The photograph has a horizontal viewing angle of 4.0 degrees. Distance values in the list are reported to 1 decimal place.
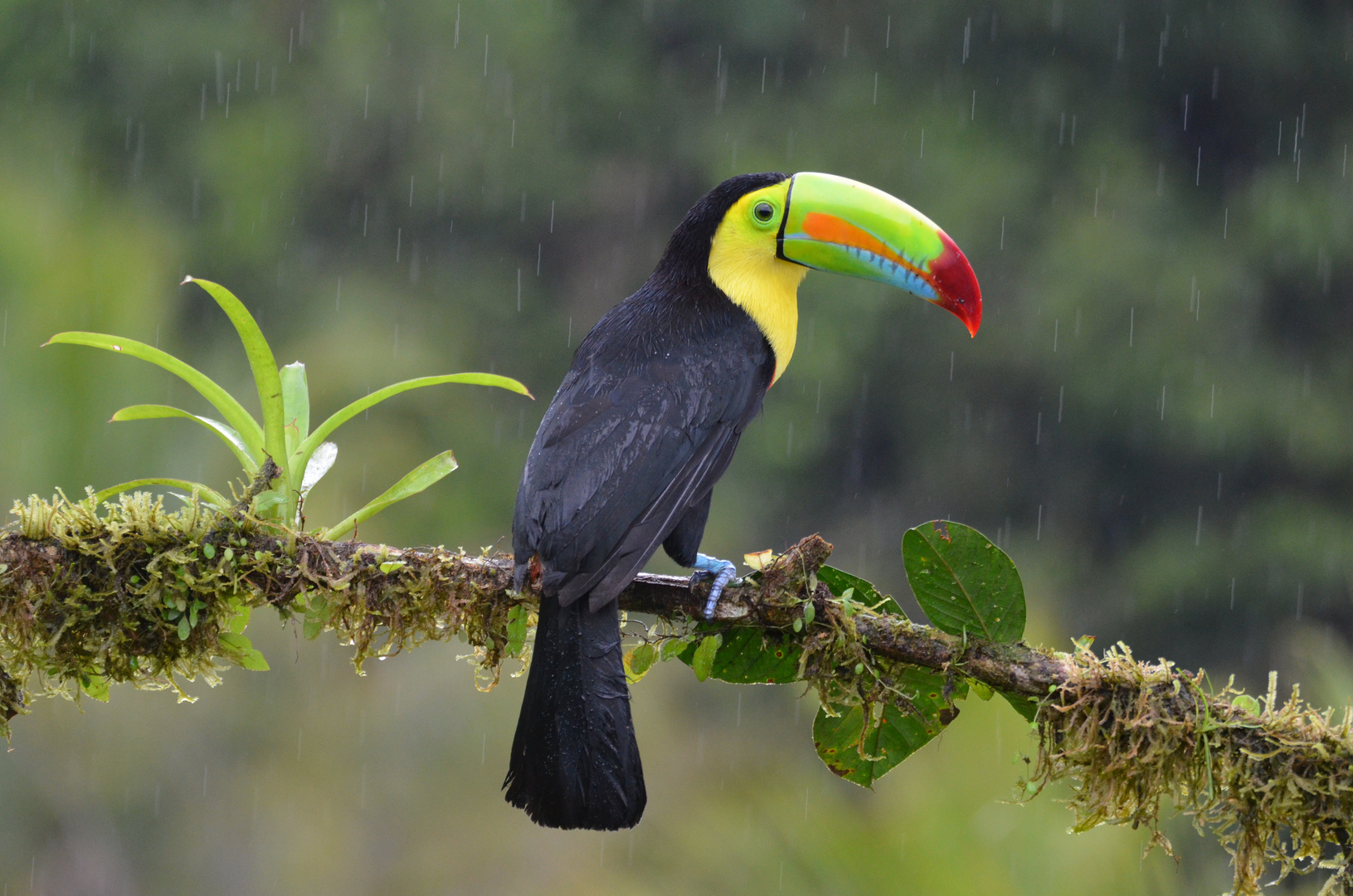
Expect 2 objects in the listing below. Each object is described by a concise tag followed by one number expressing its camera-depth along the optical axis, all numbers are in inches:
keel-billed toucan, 500.6
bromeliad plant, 504.3
